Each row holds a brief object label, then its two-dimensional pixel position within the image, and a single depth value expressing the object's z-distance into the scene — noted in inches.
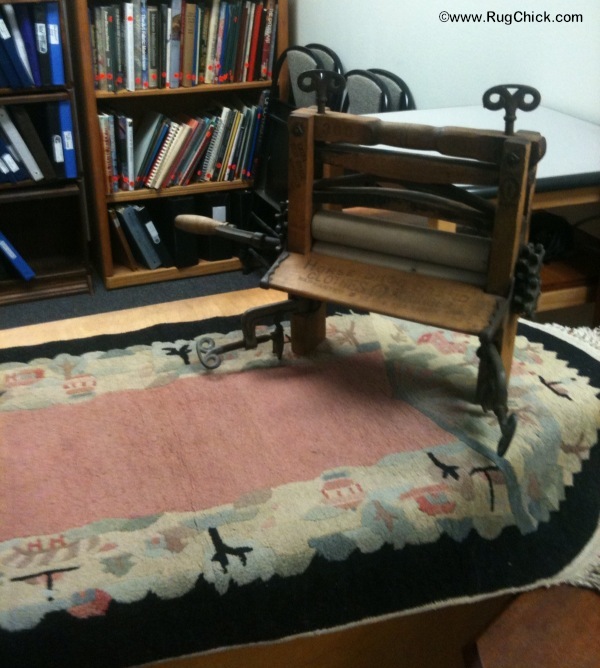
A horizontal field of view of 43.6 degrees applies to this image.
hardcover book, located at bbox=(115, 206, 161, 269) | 113.4
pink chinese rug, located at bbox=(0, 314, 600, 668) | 31.0
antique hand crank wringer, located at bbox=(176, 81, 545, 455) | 34.5
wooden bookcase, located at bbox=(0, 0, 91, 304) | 103.7
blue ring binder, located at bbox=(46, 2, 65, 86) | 96.7
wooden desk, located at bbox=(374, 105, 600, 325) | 56.0
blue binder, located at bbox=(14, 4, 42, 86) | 95.7
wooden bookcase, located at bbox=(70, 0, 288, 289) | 102.3
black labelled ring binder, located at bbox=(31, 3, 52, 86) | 96.0
